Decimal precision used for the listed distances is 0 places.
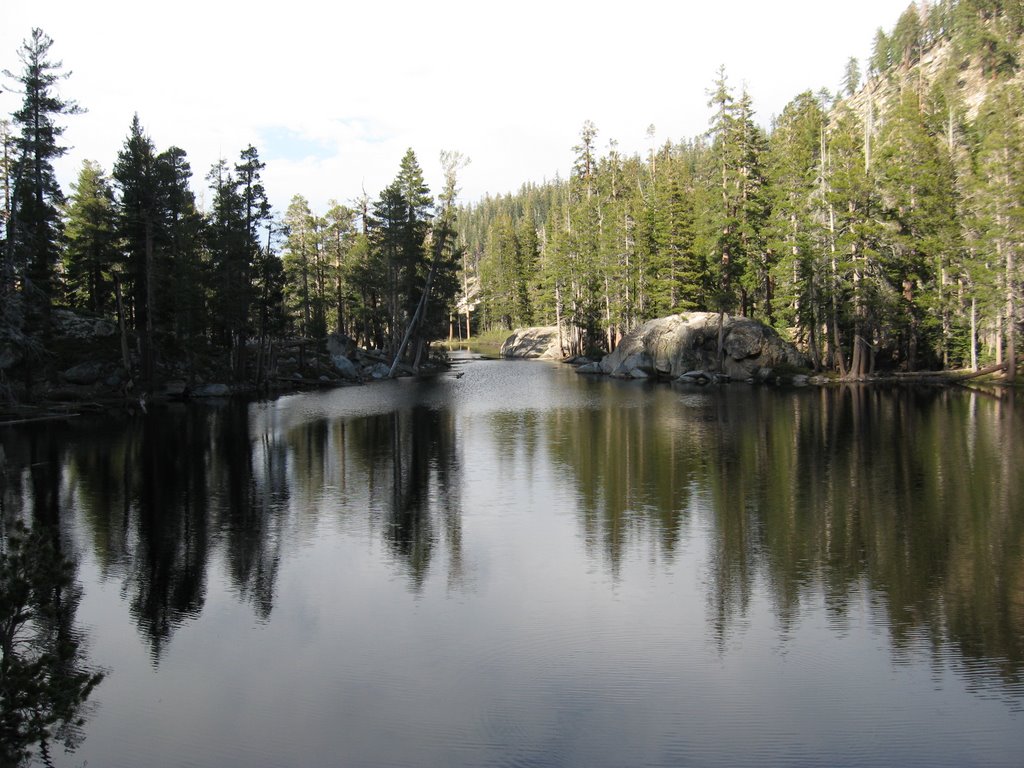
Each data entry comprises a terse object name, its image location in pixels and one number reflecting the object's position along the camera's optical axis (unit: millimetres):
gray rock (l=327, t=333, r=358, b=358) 63250
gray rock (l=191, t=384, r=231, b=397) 47594
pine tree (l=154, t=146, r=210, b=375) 46625
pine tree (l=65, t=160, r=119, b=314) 49625
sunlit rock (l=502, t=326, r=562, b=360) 90125
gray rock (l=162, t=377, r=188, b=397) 46000
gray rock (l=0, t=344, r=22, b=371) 39562
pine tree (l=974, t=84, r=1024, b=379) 39500
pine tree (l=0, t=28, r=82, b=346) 38750
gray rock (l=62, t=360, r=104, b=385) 43781
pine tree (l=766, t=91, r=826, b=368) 49594
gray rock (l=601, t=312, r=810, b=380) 52812
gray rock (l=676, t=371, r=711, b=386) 52500
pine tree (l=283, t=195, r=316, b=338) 67812
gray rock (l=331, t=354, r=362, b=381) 60156
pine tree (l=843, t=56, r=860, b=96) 173375
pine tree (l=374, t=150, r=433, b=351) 62719
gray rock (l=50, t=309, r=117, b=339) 46625
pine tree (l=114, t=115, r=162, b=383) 42781
